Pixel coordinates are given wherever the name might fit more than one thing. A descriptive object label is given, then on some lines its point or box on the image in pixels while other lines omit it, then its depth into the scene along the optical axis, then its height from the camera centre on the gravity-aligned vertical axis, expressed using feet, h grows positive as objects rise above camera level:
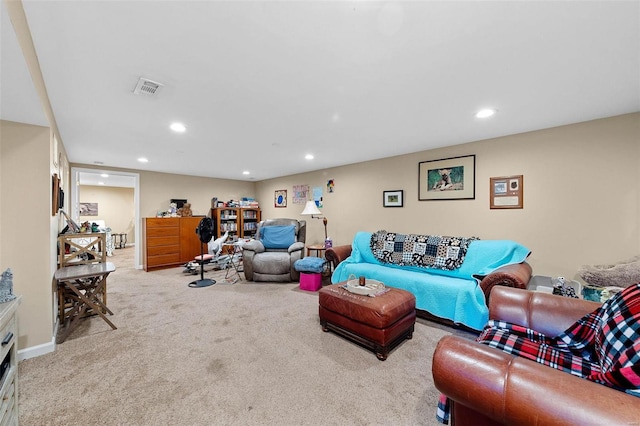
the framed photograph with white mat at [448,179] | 11.21 +1.59
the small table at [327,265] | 14.97 -3.43
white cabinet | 3.89 -2.66
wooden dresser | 16.90 -2.19
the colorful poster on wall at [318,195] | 17.99 +1.21
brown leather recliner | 2.28 -1.89
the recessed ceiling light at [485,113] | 7.79 +3.23
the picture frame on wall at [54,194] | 7.64 +0.58
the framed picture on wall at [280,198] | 21.01 +1.18
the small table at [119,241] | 28.14 -3.44
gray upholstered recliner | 13.94 -2.49
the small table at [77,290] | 7.86 -2.84
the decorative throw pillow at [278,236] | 15.47 -1.61
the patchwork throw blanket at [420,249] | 10.18 -1.74
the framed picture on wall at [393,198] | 13.53 +0.75
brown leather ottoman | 6.78 -3.15
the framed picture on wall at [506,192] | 9.92 +0.80
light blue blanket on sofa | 8.07 -2.62
